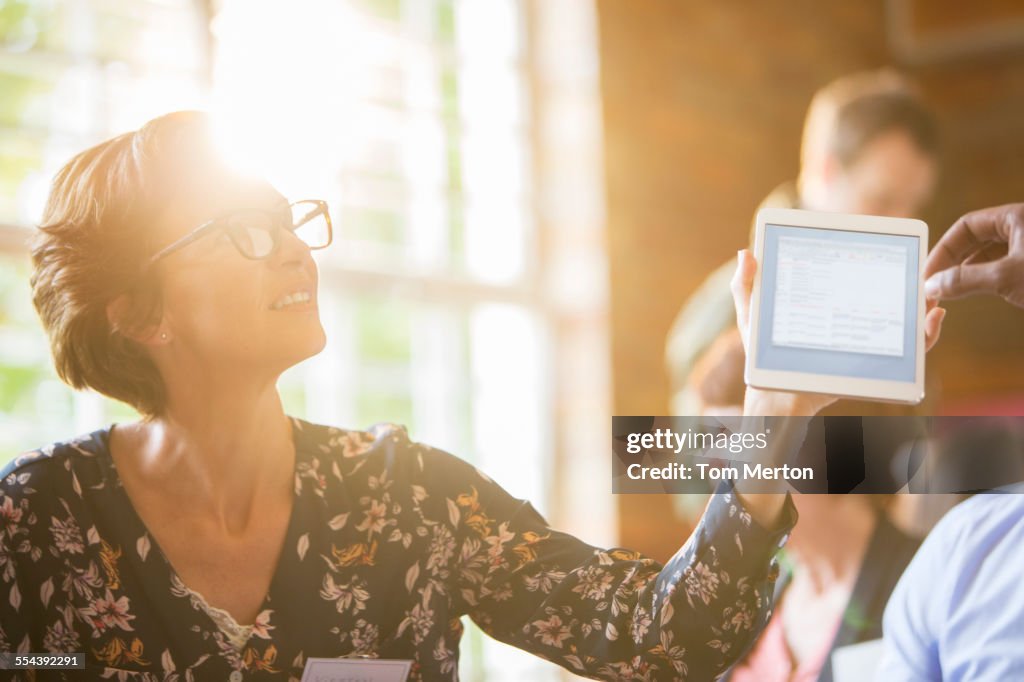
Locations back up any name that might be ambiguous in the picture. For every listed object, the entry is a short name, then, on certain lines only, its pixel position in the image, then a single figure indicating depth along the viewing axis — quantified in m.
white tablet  1.81
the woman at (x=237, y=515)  1.85
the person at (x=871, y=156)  2.87
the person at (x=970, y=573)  1.84
